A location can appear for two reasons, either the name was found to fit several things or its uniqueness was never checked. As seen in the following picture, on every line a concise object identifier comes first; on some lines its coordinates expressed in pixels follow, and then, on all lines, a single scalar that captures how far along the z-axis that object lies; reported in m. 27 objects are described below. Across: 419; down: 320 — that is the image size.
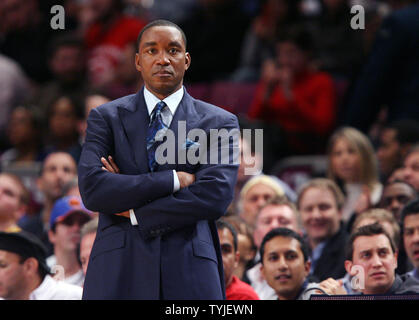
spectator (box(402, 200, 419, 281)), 8.38
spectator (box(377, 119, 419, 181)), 11.94
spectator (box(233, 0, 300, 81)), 15.25
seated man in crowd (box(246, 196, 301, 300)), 9.70
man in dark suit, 6.09
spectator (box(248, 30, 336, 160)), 13.67
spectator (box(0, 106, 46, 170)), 14.62
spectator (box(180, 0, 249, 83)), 15.62
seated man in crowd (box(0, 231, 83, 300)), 8.45
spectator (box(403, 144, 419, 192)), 10.74
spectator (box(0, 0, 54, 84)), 16.87
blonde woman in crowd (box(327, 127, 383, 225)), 11.28
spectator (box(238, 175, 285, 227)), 10.92
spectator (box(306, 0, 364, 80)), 14.75
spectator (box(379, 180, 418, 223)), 9.98
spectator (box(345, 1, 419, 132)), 12.93
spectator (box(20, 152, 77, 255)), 11.95
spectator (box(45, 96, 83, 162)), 13.91
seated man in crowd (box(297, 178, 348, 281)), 9.26
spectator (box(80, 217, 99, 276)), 8.63
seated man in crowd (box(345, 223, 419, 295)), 7.80
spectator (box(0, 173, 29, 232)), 11.41
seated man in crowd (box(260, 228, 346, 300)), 8.31
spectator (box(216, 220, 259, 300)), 7.95
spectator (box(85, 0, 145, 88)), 15.54
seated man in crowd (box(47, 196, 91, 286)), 9.67
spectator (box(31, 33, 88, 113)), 15.02
